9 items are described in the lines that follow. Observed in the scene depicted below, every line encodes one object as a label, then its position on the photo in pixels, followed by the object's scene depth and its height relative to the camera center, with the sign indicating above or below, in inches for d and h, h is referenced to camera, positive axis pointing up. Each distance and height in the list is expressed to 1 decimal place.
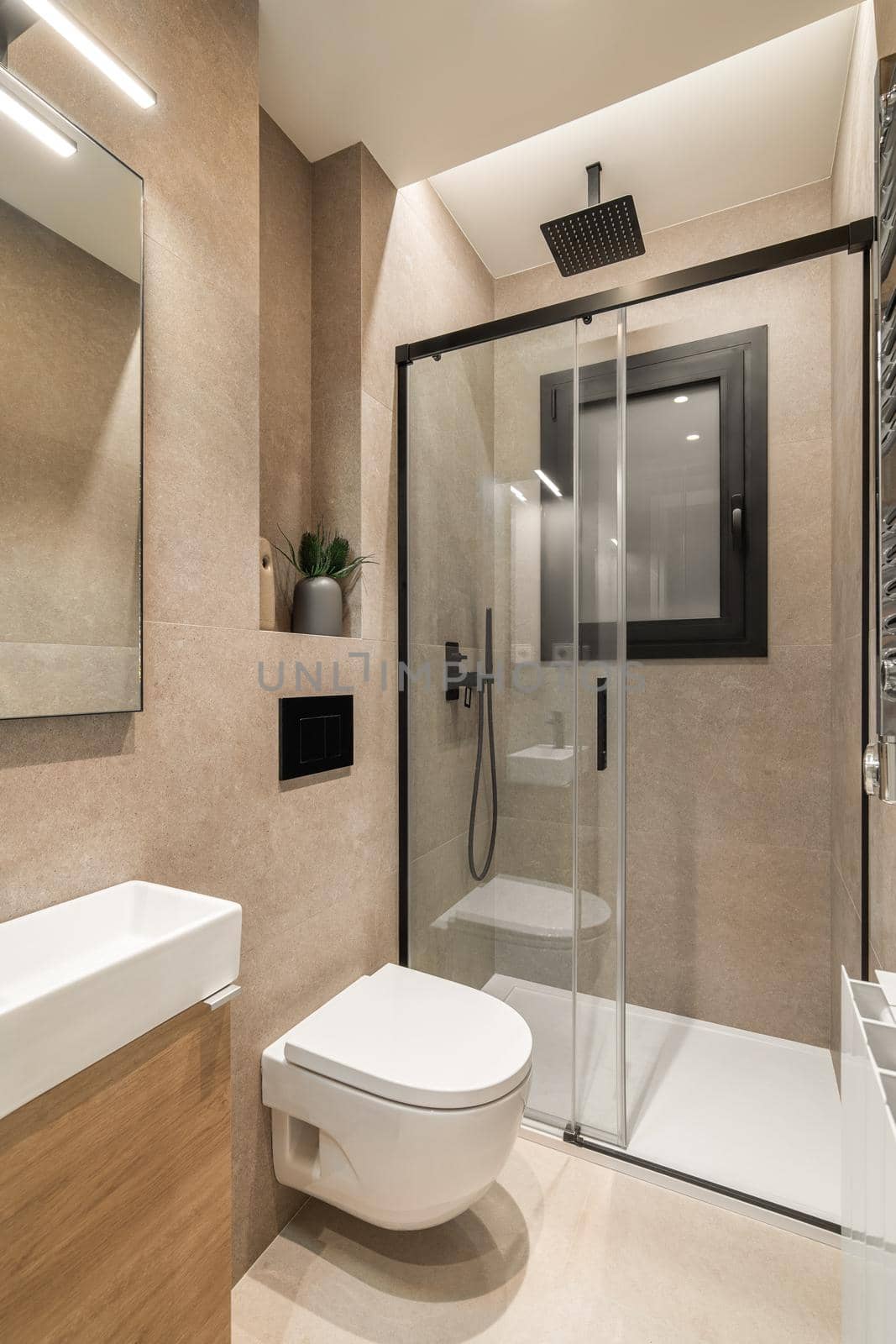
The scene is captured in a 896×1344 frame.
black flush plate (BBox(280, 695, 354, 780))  56.6 -6.1
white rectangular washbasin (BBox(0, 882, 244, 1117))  27.6 -15.6
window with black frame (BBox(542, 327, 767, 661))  84.0 +22.8
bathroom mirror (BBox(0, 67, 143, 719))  36.0 +15.0
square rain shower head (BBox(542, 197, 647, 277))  71.6 +50.3
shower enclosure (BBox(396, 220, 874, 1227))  66.1 -4.6
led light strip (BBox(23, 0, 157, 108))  35.6 +35.4
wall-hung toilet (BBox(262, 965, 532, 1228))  45.3 -31.5
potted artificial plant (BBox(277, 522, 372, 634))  62.7 +8.5
